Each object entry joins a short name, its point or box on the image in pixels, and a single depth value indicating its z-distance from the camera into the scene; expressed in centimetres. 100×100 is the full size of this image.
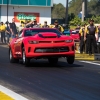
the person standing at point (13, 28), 3705
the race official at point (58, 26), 2967
